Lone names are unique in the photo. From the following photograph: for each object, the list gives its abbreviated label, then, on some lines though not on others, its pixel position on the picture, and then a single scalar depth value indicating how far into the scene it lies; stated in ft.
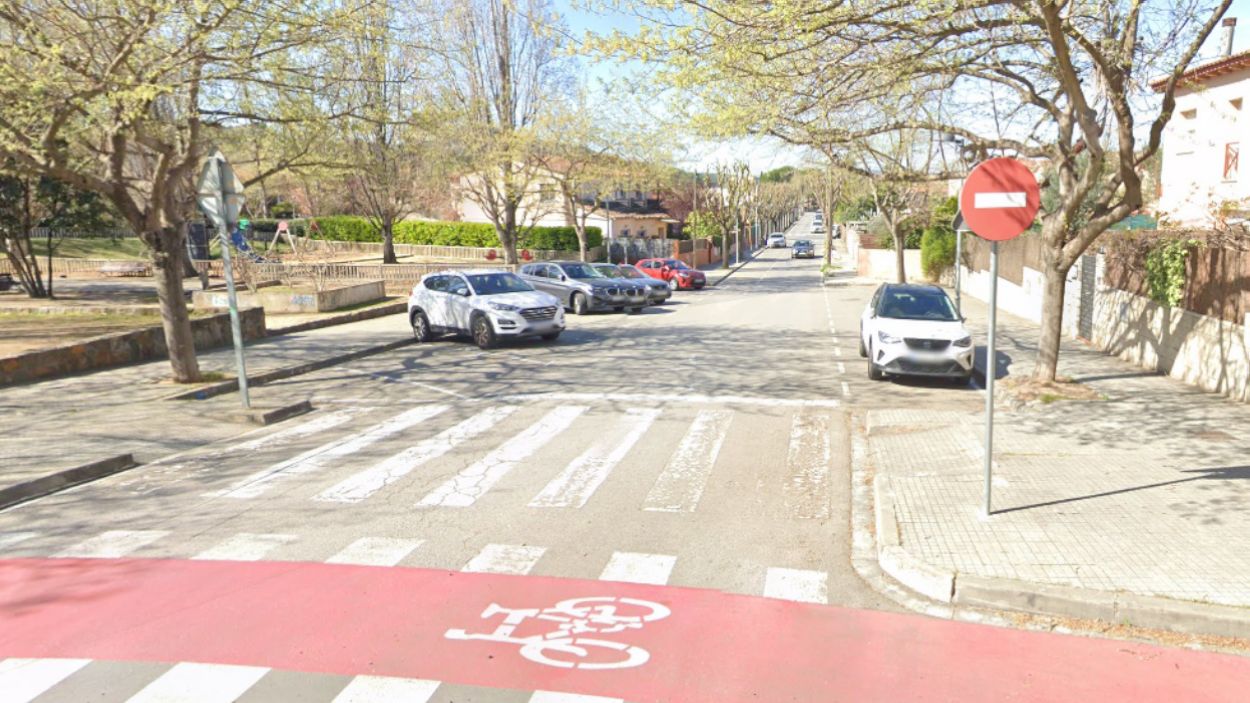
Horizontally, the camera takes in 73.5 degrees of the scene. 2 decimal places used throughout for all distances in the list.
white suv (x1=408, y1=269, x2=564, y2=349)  56.03
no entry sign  20.40
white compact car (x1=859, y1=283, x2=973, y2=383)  41.63
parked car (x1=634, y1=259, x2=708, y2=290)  122.62
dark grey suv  81.25
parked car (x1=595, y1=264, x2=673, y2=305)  89.30
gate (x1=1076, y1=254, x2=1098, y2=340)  55.26
